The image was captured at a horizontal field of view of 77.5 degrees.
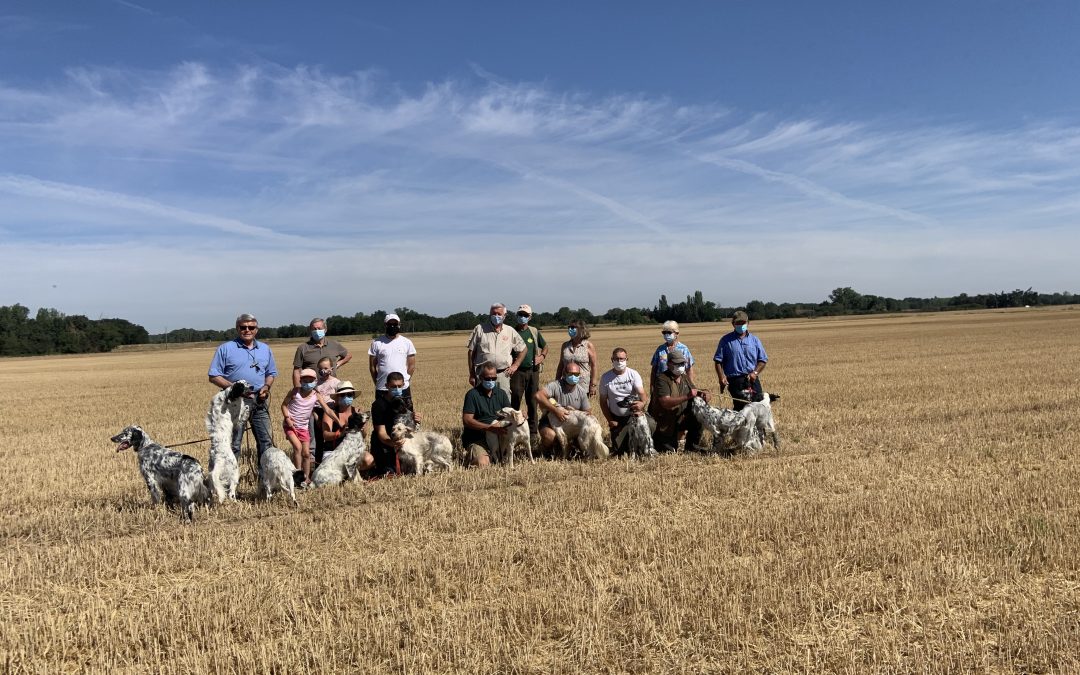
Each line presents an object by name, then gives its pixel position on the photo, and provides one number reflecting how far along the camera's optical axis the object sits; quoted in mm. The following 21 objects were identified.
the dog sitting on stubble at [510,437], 8484
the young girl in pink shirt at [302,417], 8086
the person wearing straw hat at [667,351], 9117
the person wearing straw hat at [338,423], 8484
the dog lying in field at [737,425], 8617
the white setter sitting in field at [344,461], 7863
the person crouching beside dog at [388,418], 8453
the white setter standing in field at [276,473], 7137
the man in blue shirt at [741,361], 9320
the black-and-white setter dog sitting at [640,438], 8695
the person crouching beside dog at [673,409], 8938
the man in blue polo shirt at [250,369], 7531
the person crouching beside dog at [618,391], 9109
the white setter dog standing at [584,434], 8633
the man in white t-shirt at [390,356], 8844
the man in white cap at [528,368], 9828
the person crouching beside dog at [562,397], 8984
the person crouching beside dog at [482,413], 8594
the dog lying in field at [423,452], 8312
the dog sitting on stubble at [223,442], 6938
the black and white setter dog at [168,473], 6617
